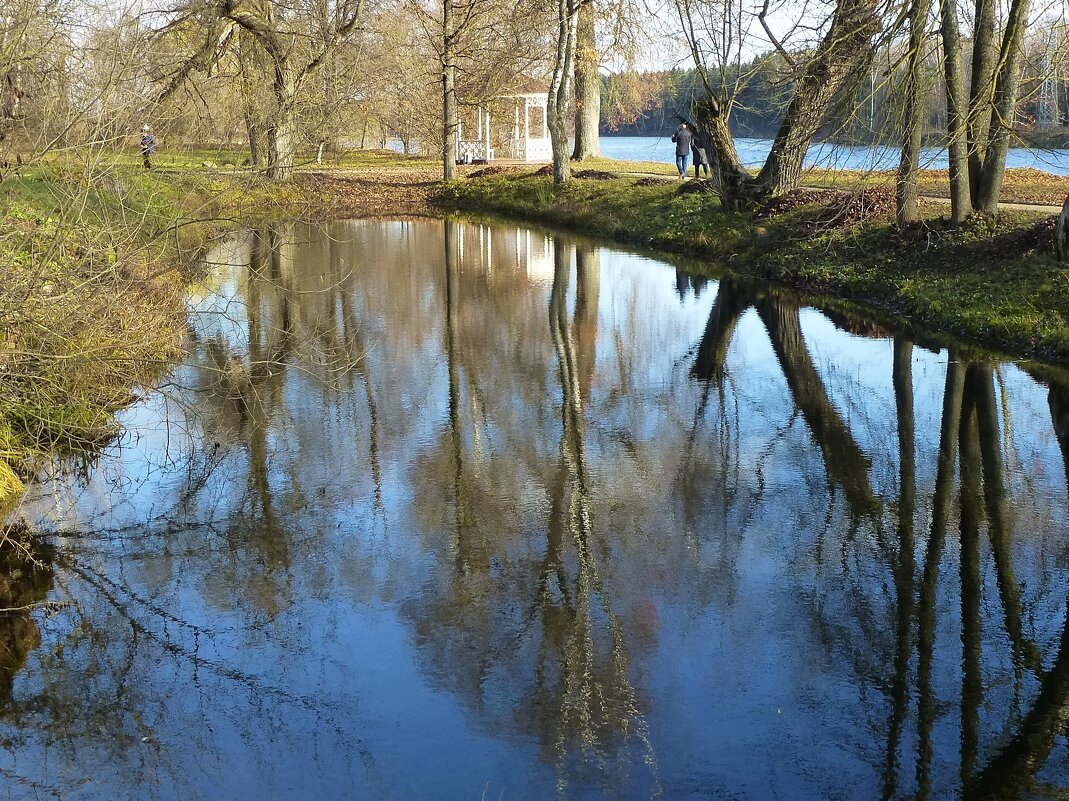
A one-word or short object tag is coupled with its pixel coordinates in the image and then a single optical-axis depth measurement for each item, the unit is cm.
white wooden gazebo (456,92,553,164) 4766
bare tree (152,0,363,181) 3114
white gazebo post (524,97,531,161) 4650
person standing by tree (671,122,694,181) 3241
